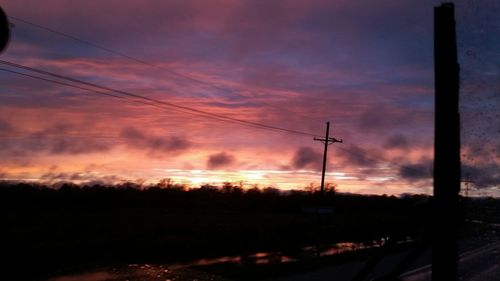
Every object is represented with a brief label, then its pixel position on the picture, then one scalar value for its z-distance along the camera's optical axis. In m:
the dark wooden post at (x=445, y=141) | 4.03
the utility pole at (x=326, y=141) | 49.72
